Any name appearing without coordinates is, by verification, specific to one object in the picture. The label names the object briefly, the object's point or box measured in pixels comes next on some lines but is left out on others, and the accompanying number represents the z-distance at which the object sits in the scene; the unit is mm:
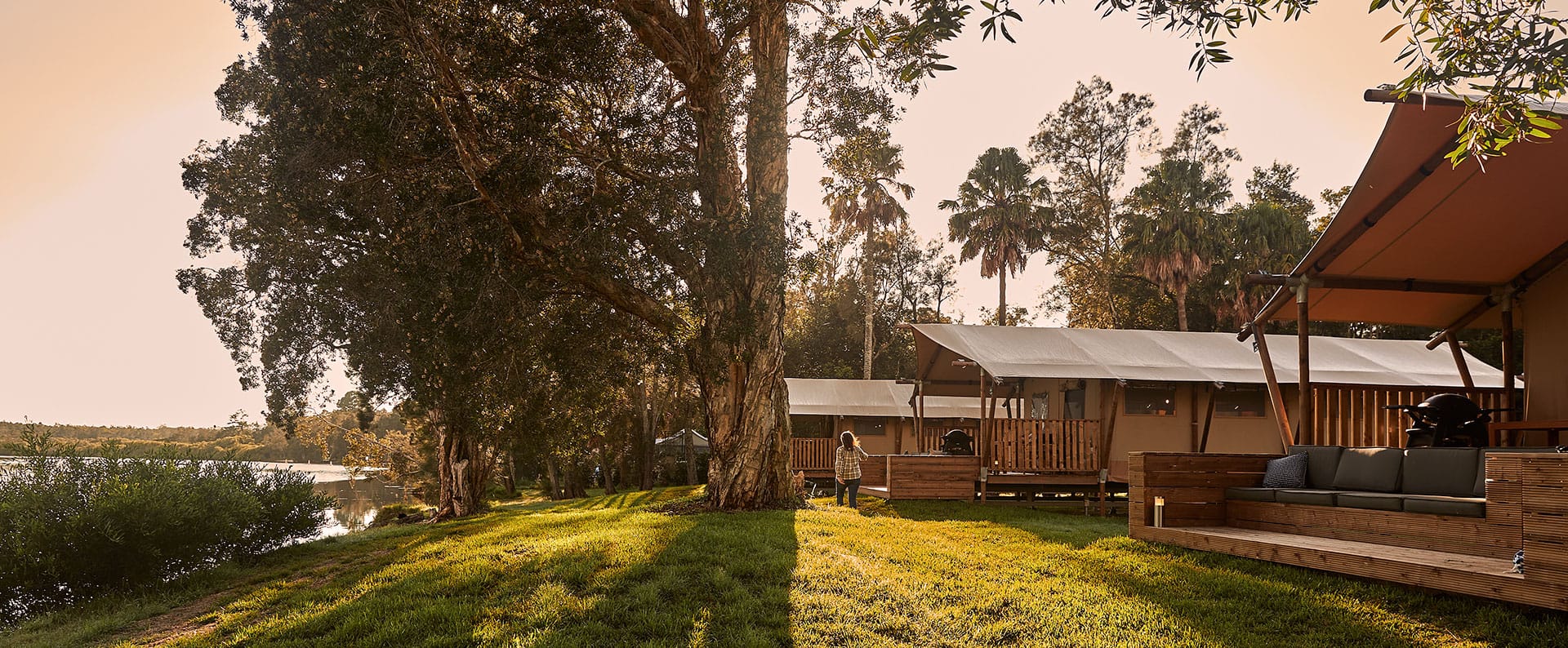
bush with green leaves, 8211
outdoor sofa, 6547
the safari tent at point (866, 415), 25953
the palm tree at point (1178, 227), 33531
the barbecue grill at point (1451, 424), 9258
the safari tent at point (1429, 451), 5773
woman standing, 14242
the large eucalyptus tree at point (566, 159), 10266
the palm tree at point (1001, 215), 37031
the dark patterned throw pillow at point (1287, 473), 8227
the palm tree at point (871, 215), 37406
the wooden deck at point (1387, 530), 5090
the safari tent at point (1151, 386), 15594
